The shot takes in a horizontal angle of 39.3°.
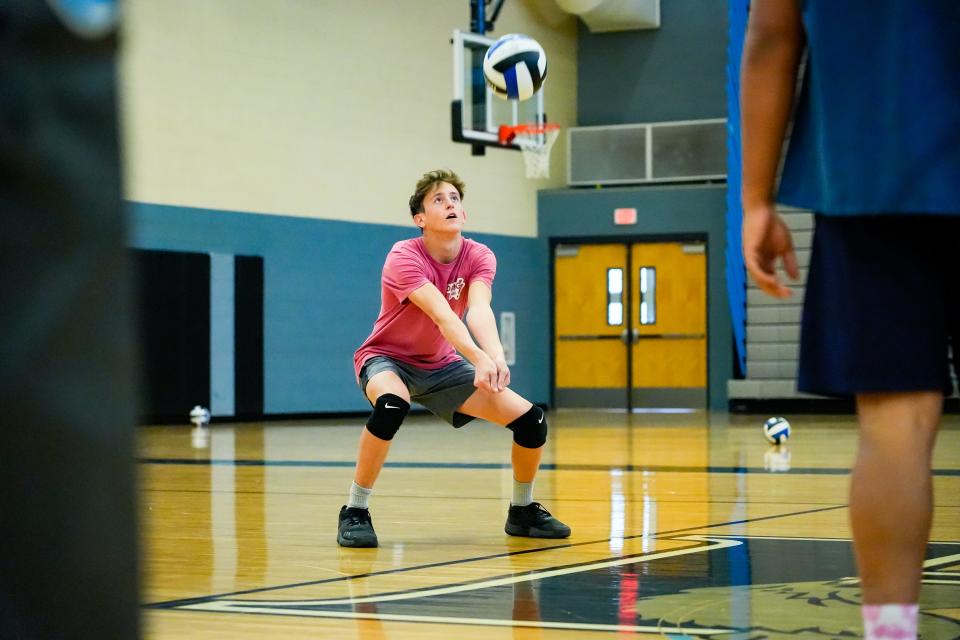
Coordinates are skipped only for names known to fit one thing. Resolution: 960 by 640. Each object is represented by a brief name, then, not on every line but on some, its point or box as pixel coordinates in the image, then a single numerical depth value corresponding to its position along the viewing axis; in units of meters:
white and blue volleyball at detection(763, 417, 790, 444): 9.80
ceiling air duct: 17.69
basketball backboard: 13.23
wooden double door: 18.22
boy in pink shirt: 4.63
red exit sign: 18.33
